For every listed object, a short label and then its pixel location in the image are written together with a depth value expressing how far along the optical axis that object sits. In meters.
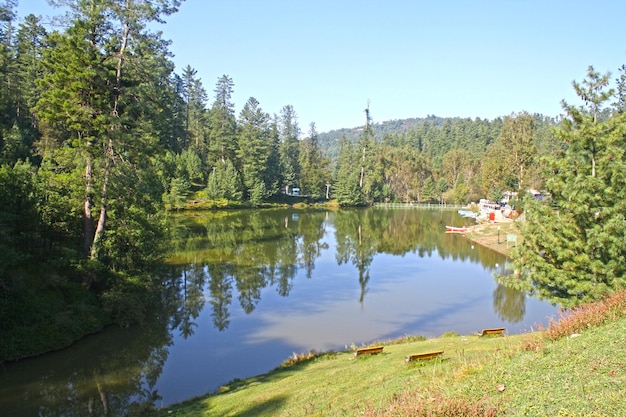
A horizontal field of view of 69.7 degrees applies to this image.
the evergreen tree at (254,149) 84.56
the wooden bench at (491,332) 17.12
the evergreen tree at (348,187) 98.38
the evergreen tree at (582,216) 15.55
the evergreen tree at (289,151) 99.88
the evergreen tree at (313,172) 103.25
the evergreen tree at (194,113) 92.06
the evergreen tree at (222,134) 87.62
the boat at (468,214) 79.88
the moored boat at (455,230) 60.56
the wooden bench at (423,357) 12.26
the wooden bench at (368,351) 15.17
